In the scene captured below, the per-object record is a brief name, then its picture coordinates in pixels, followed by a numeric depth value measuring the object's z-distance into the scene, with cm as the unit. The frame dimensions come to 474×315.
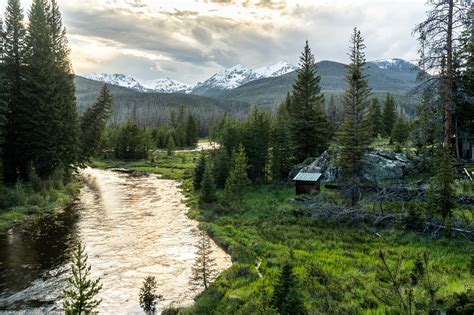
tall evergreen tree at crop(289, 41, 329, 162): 4991
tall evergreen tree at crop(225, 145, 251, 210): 3341
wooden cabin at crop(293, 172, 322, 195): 3528
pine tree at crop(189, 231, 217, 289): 1760
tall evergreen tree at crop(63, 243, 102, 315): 1101
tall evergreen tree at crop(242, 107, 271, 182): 4967
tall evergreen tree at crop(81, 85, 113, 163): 5357
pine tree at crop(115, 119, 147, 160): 9556
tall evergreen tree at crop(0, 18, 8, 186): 3365
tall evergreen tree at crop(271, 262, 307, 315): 1046
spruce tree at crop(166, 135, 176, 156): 10075
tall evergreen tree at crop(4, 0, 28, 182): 3969
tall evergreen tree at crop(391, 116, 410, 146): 5749
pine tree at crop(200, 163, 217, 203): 3631
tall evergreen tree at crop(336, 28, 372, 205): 2814
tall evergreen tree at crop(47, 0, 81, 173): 4288
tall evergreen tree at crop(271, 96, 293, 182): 4684
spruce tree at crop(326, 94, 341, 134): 8166
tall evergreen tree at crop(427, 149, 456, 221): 1798
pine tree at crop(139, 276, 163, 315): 1489
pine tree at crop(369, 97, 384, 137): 8271
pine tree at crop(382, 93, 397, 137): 8969
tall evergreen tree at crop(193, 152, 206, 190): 4512
